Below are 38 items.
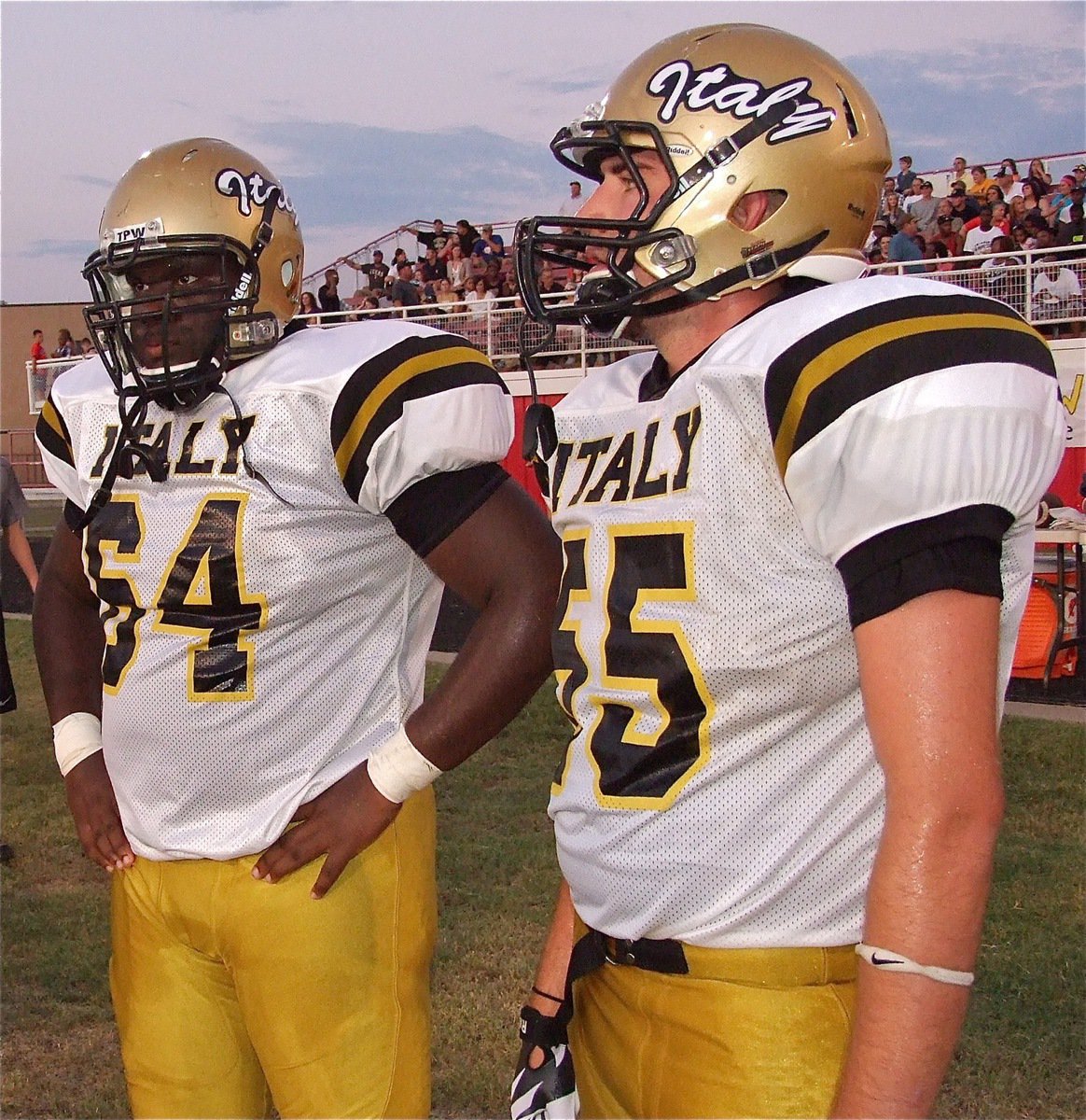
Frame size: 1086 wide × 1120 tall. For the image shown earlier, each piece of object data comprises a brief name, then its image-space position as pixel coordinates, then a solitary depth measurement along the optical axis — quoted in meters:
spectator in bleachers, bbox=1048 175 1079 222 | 13.69
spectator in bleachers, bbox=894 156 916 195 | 17.17
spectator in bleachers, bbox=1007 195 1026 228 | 14.46
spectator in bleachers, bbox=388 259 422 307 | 19.70
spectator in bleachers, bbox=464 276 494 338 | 16.55
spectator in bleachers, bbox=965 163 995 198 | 16.16
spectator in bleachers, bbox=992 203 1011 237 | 14.23
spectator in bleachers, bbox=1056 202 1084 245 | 13.09
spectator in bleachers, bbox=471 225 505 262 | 19.72
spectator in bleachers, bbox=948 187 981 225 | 15.20
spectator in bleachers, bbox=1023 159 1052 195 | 15.23
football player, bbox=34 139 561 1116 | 2.13
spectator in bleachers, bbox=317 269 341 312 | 21.42
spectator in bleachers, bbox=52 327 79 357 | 23.17
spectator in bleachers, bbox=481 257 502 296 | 18.77
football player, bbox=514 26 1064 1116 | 1.24
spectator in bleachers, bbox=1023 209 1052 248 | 13.73
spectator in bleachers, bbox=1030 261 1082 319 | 12.71
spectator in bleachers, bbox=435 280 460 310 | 19.19
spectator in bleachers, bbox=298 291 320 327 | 19.37
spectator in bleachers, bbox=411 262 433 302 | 20.25
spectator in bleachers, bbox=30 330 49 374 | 23.25
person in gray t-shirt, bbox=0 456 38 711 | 6.66
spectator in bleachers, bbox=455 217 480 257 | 20.25
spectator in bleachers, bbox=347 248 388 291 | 22.30
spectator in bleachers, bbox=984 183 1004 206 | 15.24
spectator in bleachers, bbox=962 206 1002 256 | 14.26
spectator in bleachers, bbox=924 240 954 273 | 14.05
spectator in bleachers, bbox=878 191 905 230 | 16.12
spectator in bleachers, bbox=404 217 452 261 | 22.09
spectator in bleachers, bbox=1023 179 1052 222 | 14.45
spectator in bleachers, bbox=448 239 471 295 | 19.36
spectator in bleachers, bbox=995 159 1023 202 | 15.91
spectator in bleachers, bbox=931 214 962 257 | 14.83
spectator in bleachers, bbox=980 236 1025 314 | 12.97
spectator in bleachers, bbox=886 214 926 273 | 14.55
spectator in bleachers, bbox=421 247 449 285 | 20.81
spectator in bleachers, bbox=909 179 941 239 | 15.64
